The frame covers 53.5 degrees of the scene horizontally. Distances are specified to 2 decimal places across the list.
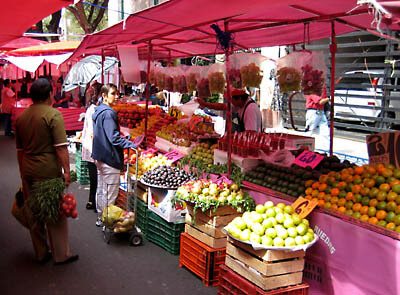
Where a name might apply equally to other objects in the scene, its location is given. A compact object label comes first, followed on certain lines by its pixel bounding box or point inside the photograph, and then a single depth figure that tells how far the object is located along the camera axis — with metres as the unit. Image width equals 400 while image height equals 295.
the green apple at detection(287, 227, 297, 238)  3.51
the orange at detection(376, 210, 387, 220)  3.52
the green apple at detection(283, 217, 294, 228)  3.59
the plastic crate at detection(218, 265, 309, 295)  3.47
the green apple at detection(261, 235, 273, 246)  3.43
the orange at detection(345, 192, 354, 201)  3.87
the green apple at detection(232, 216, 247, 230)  3.72
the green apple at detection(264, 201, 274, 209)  3.88
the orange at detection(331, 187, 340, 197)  4.02
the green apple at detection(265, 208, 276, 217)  3.75
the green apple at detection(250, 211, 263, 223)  3.70
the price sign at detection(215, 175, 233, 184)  4.75
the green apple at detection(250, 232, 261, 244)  3.49
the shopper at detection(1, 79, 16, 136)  16.38
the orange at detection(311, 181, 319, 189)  4.24
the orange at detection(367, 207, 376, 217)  3.60
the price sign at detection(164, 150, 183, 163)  6.41
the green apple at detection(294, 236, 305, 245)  3.47
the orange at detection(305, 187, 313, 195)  4.22
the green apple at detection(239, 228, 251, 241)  3.55
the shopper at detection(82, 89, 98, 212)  6.73
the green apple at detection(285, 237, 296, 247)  3.43
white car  11.30
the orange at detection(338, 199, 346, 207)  3.88
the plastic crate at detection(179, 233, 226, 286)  4.40
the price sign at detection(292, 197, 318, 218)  3.89
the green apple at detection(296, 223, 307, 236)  3.55
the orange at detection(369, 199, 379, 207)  3.67
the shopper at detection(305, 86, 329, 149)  10.15
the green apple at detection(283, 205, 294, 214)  3.84
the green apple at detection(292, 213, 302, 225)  3.66
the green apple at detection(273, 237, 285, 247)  3.43
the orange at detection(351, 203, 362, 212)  3.72
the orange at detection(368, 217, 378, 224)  3.51
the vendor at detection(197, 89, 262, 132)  6.83
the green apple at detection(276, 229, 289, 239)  3.49
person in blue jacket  5.75
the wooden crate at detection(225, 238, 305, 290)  3.41
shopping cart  5.60
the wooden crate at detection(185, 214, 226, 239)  4.38
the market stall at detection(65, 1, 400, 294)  3.54
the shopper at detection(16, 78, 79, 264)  4.47
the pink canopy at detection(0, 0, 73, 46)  3.47
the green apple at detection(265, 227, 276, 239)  3.50
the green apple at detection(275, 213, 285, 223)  3.65
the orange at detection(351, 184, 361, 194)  3.89
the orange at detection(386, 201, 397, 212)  3.51
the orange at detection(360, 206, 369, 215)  3.66
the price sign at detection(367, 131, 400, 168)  4.27
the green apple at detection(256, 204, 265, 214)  3.85
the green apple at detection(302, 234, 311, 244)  3.52
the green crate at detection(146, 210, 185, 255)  5.27
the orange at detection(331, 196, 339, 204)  3.94
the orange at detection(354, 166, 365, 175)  4.15
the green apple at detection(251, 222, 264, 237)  3.55
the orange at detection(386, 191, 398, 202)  3.59
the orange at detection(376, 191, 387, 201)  3.66
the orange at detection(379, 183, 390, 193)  3.71
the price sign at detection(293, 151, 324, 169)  4.82
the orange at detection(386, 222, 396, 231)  3.38
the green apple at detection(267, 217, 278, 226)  3.63
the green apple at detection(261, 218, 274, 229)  3.60
